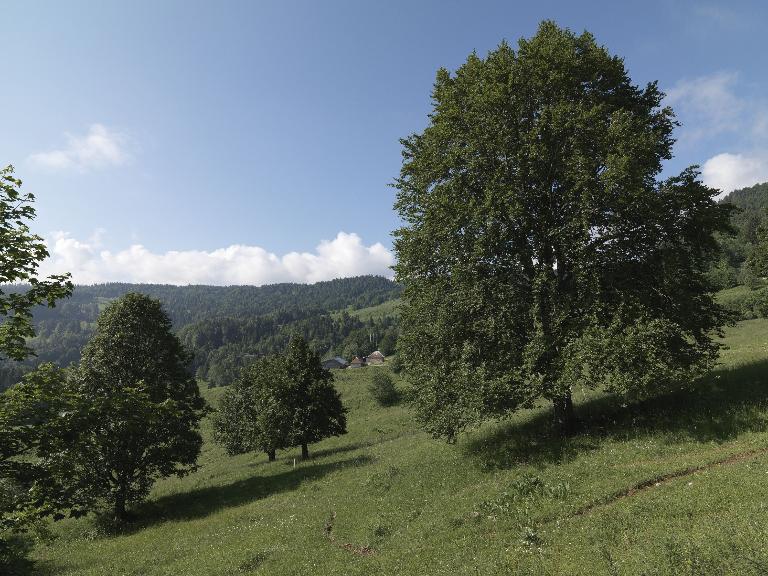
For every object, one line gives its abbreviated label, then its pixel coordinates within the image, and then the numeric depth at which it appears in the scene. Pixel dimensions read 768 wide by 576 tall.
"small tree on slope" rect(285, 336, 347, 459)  43.28
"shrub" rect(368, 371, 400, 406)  84.62
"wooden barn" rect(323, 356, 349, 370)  190.38
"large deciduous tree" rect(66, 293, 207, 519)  28.89
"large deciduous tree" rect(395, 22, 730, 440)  17.20
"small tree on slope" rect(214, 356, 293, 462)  43.62
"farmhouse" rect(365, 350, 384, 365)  190.73
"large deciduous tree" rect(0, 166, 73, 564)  9.55
